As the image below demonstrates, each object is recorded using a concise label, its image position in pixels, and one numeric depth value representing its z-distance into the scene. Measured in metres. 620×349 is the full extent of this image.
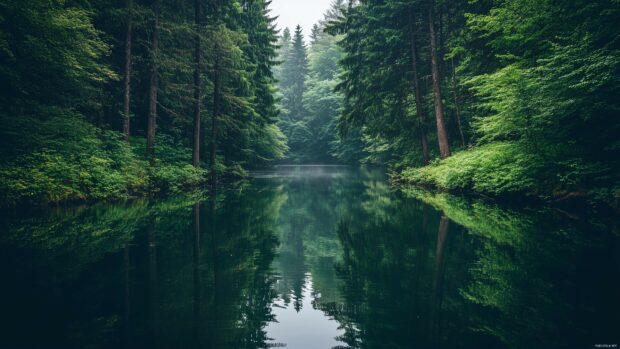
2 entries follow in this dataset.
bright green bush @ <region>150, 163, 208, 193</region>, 17.05
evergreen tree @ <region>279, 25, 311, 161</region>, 64.94
